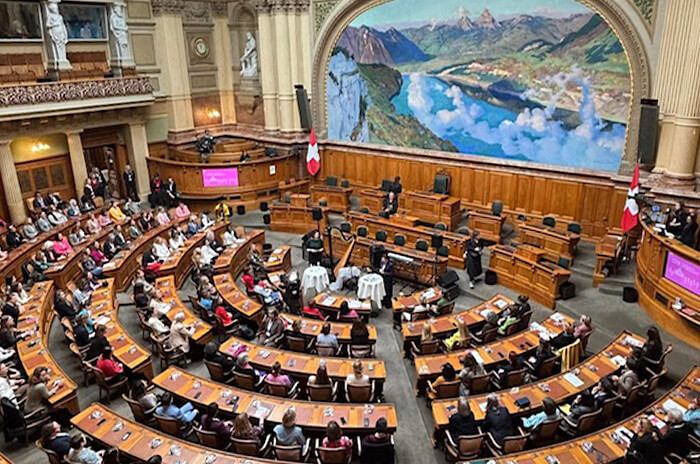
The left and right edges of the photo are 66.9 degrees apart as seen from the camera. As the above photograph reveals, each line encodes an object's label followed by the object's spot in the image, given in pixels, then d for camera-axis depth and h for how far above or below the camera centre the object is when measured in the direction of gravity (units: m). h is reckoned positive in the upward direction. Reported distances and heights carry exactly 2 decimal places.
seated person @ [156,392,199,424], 8.27 -4.83
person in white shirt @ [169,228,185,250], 15.77 -4.31
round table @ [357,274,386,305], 13.18 -4.80
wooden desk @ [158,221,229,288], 14.41 -4.56
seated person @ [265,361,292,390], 8.93 -4.71
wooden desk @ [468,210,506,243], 16.23 -4.14
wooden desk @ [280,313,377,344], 10.79 -4.85
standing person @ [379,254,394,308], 13.59 -4.70
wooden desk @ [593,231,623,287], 13.36 -4.19
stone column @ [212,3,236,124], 24.14 +1.36
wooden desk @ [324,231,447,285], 14.31 -4.66
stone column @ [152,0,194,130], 22.06 +1.27
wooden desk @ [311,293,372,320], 12.17 -4.86
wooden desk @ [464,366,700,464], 7.04 -4.78
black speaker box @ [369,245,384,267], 14.61 -4.46
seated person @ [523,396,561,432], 7.67 -4.74
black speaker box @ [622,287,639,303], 12.61 -4.85
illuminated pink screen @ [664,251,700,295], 10.73 -3.82
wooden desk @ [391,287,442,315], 12.24 -4.84
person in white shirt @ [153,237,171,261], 14.99 -4.34
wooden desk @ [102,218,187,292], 14.18 -4.50
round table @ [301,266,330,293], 14.02 -4.87
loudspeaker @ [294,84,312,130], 21.53 -0.69
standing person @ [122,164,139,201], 21.39 -3.50
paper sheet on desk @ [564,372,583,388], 8.78 -4.77
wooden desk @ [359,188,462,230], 17.41 -3.90
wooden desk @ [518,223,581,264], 14.38 -4.17
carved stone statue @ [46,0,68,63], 18.53 +2.13
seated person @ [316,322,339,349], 10.11 -4.61
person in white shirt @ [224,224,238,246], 16.23 -4.37
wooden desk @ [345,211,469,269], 15.23 -4.22
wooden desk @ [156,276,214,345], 11.06 -4.75
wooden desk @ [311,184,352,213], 19.98 -3.95
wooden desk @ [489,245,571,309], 12.82 -4.64
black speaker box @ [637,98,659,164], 14.09 -1.19
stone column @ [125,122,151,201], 21.95 -2.47
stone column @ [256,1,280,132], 21.81 +1.00
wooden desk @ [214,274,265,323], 11.95 -4.76
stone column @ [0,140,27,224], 17.91 -2.99
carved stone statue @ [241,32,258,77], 23.97 +1.44
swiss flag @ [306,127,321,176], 21.36 -2.69
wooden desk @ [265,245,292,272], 15.00 -4.73
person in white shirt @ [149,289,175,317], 11.63 -4.61
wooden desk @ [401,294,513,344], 10.96 -4.80
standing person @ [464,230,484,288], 13.93 -4.39
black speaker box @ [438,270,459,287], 13.38 -4.71
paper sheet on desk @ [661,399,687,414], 7.87 -4.67
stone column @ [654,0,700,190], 13.17 -0.26
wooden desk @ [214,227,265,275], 14.70 -4.62
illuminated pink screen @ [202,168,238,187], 20.84 -3.28
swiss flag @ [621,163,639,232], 13.93 -3.16
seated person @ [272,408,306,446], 7.56 -4.75
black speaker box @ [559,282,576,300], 12.82 -4.80
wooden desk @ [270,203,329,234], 18.54 -4.44
